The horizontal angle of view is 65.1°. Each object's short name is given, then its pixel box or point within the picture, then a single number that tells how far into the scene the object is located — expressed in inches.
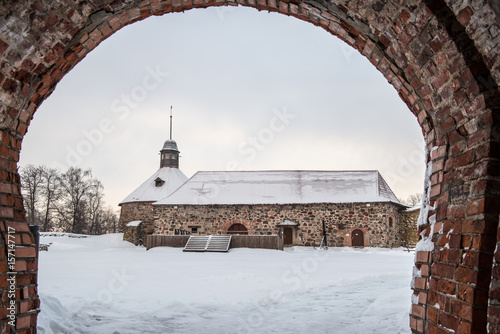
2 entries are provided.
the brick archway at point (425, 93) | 87.9
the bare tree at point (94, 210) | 1869.6
